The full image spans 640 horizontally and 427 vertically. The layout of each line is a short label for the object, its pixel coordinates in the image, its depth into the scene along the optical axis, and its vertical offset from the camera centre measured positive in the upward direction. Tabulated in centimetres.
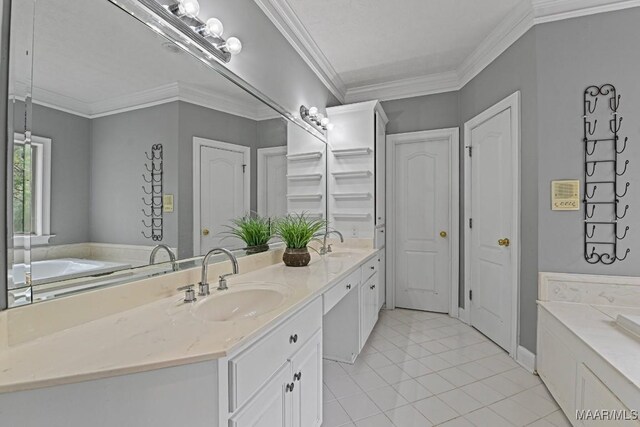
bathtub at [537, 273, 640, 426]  130 -63
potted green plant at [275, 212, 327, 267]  206 -17
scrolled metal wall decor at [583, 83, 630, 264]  199 +25
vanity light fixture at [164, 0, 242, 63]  130 +87
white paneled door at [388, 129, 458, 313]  340 -4
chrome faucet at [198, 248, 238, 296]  130 -25
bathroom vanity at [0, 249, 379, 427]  72 -41
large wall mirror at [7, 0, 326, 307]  90 +25
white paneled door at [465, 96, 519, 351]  244 -4
